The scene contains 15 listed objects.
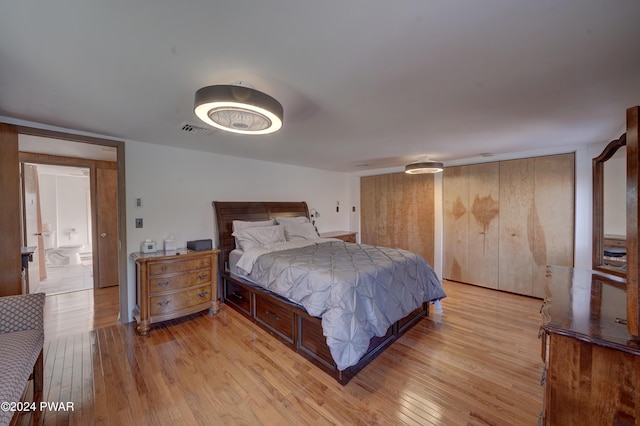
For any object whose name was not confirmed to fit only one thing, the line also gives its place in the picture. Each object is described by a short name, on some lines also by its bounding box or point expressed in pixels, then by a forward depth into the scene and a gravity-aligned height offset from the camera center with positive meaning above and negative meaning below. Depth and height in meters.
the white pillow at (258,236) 3.47 -0.39
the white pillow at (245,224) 3.69 -0.22
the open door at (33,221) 3.80 -0.15
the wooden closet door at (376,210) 5.49 -0.04
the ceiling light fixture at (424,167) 3.86 +0.65
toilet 5.96 -1.00
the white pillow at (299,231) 4.07 -0.38
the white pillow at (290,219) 4.22 -0.18
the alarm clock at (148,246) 3.07 -0.45
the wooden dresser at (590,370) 0.92 -0.66
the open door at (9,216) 2.22 -0.03
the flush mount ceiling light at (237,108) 1.46 +0.67
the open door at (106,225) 4.16 -0.23
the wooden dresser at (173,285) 2.75 -0.90
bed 1.99 -0.81
